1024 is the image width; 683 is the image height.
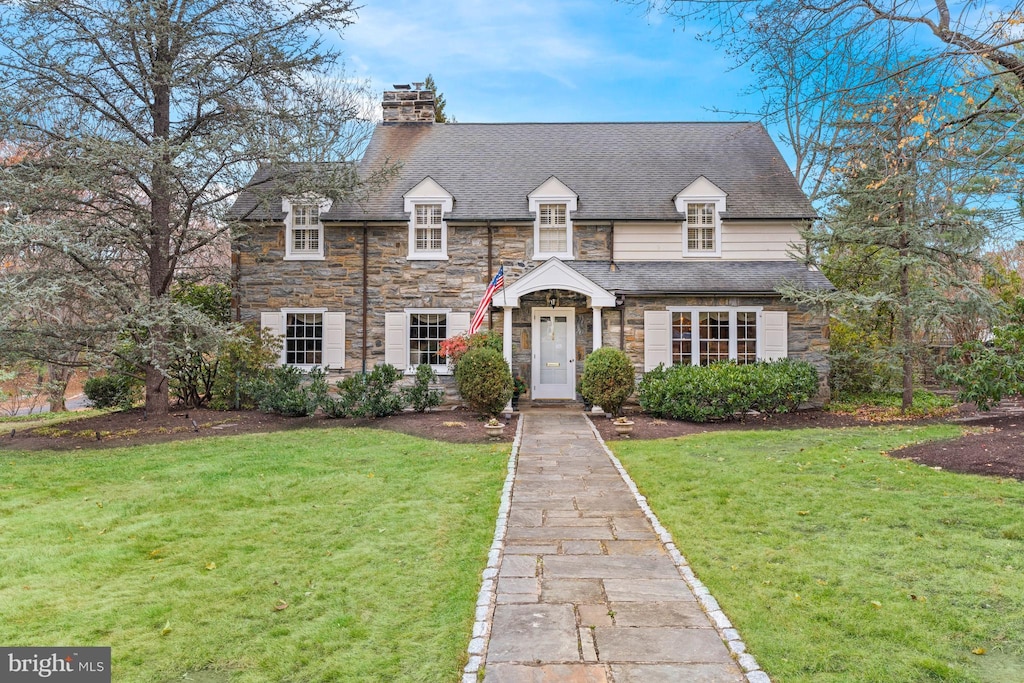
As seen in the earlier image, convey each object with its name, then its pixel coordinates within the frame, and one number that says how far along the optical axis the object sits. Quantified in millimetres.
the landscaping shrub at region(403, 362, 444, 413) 13375
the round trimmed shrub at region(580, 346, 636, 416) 12734
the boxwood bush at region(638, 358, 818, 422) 12531
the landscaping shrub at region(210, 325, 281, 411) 13898
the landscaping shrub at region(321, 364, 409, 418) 12805
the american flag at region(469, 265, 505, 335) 12367
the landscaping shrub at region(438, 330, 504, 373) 13227
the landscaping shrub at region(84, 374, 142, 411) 15125
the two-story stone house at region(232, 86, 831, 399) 14680
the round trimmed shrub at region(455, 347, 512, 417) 12414
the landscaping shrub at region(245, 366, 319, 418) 12938
